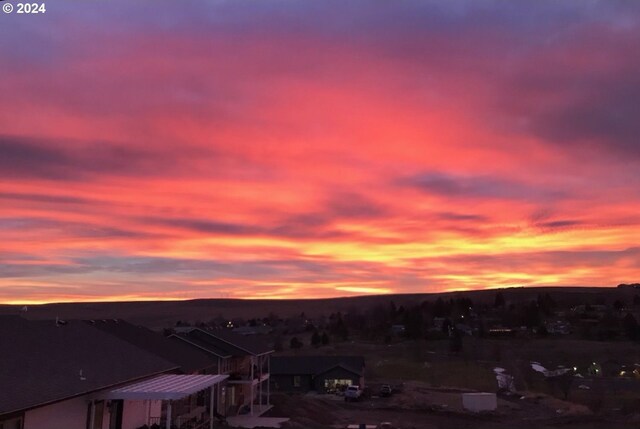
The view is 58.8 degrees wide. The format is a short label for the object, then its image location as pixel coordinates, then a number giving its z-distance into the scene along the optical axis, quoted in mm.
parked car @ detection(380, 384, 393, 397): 59250
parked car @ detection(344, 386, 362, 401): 55812
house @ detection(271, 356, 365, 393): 62378
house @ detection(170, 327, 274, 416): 40875
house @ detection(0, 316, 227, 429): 16266
